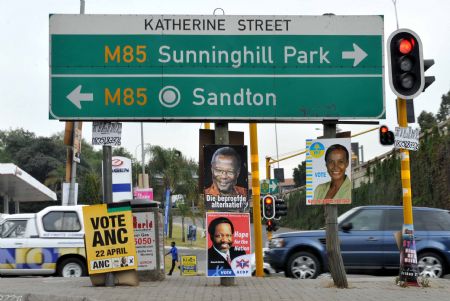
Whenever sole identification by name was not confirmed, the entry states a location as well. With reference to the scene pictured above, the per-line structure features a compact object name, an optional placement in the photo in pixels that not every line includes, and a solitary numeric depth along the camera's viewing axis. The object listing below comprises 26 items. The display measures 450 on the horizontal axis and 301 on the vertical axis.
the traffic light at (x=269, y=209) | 28.34
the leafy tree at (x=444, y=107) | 88.06
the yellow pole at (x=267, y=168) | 35.85
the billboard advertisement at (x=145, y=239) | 15.03
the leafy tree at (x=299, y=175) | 111.75
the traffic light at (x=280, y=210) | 28.62
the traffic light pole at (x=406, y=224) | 13.88
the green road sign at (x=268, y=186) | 33.38
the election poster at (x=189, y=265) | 23.69
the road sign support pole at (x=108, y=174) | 13.23
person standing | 27.65
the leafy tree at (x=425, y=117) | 76.21
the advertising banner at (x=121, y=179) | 21.00
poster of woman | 13.39
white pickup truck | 18.67
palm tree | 55.81
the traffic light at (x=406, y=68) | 13.38
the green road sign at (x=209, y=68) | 13.11
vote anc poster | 13.26
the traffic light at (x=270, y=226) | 29.34
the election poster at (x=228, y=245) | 13.22
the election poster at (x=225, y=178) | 13.36
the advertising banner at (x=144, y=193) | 27.77
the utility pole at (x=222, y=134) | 13.66
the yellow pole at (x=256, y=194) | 18.25
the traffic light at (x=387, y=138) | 15.78
